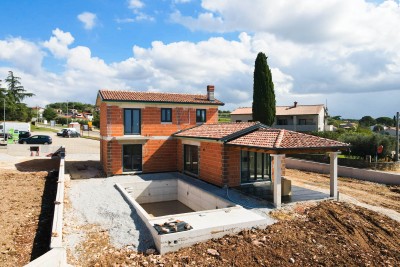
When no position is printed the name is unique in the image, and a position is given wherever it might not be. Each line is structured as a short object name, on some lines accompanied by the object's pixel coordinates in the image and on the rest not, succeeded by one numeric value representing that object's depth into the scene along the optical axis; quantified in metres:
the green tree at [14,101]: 68.75
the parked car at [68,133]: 52.91
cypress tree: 34.67
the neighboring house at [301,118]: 47.71
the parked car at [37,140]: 37.38
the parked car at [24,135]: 42.47
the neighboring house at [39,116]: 102.84
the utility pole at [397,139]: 24.20
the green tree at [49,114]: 105.25
